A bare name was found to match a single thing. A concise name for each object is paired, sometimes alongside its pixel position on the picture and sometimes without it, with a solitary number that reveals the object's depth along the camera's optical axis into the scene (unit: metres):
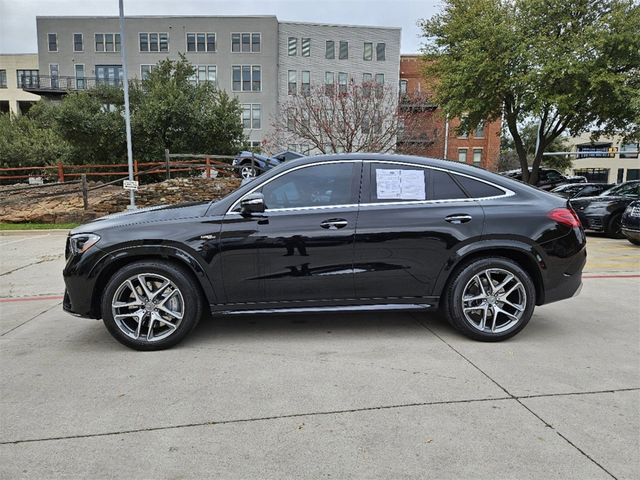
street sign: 14.35
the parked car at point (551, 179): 26.58
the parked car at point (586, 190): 16.56
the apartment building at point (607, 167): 72.19
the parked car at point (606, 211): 12.83
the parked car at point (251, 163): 18.94
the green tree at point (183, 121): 23.83
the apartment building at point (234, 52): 46.34
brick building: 27.23
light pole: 15.64
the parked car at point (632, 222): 10.48
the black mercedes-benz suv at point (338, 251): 4.07
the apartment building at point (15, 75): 56.25
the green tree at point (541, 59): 16.78
